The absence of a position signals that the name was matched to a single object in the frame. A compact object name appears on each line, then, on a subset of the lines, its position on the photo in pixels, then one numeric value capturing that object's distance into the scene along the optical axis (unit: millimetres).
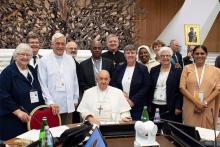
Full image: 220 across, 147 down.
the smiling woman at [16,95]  3658
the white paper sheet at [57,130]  3104
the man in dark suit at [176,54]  6805
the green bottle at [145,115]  3229
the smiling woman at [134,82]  4660
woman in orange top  4305
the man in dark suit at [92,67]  4816
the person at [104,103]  3945
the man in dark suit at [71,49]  5398
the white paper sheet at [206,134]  3056
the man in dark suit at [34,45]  4696
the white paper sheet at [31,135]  2992
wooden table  2491
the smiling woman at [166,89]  4547
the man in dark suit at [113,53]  5331
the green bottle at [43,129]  2395
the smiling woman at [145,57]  5238
